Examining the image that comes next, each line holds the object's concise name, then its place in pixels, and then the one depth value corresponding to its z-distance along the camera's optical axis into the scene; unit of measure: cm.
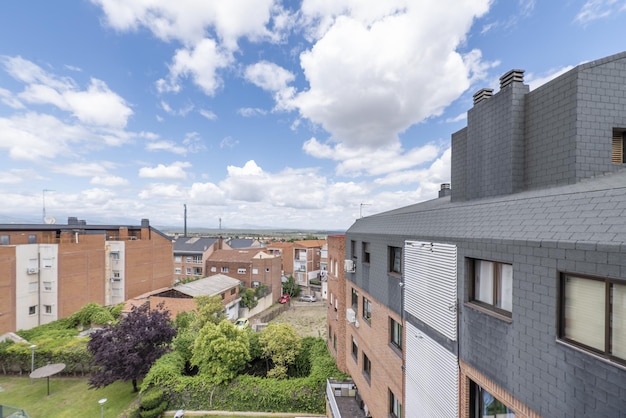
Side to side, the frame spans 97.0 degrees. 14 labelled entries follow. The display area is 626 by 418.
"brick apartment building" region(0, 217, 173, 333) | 2600
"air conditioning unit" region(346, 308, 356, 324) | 1425
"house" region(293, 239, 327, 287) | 5581
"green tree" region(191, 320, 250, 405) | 1566
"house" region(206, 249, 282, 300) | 4250
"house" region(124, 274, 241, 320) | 2839
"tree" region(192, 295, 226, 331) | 2411
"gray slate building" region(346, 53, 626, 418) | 369
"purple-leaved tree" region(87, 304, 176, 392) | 1630
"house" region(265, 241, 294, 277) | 5756
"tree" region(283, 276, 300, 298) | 4753
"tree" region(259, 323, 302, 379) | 1750
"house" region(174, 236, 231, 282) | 4997
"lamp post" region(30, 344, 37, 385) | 1927
